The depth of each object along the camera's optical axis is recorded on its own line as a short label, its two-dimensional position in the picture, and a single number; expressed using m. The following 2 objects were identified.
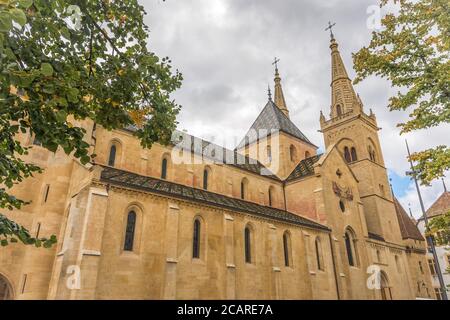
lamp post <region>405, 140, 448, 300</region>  12.04
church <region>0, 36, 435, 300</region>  14.46
